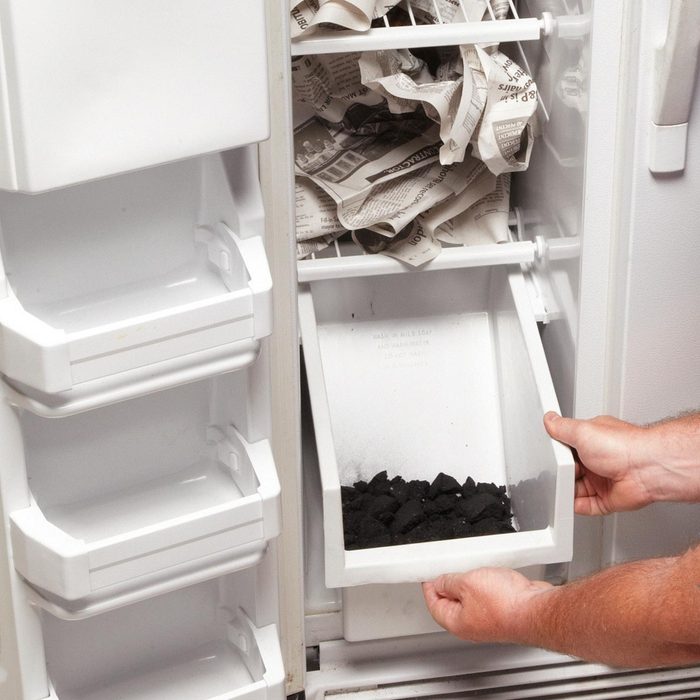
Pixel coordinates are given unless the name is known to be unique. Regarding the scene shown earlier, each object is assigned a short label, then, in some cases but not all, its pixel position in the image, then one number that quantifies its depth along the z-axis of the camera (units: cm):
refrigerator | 195
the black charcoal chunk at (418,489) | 248
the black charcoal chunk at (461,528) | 242
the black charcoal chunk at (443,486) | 249
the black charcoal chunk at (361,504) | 246
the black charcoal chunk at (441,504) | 245
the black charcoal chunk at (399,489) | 247
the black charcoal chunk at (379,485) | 249
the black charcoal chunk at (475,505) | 244
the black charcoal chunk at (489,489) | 251
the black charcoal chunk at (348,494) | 249
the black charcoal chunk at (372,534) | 241
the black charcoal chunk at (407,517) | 242
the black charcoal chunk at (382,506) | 244
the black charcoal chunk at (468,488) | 250
